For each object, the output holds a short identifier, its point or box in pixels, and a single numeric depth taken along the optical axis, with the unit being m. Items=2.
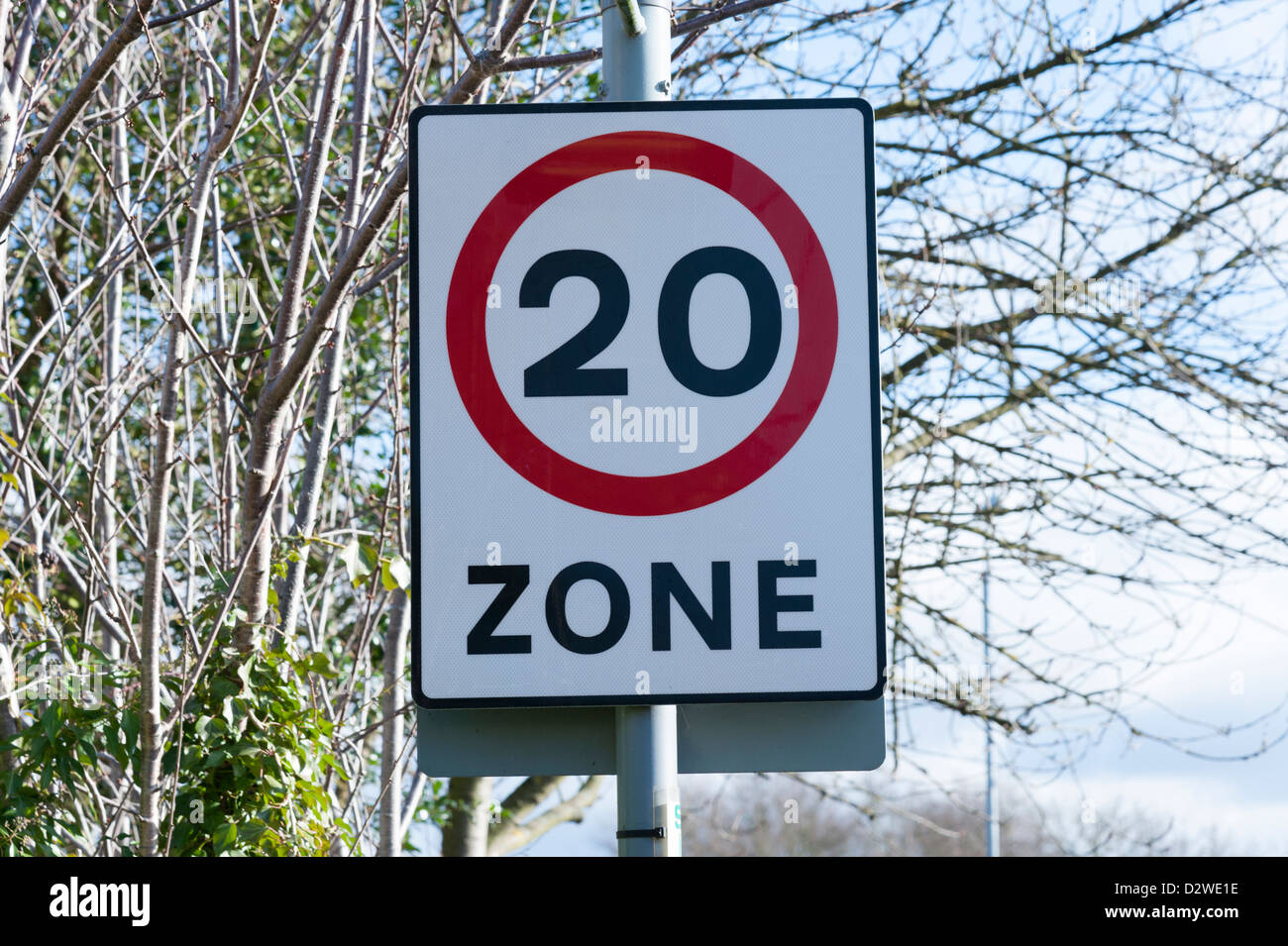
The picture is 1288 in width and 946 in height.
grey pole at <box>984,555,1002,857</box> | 10.82
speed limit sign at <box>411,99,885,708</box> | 4.52
